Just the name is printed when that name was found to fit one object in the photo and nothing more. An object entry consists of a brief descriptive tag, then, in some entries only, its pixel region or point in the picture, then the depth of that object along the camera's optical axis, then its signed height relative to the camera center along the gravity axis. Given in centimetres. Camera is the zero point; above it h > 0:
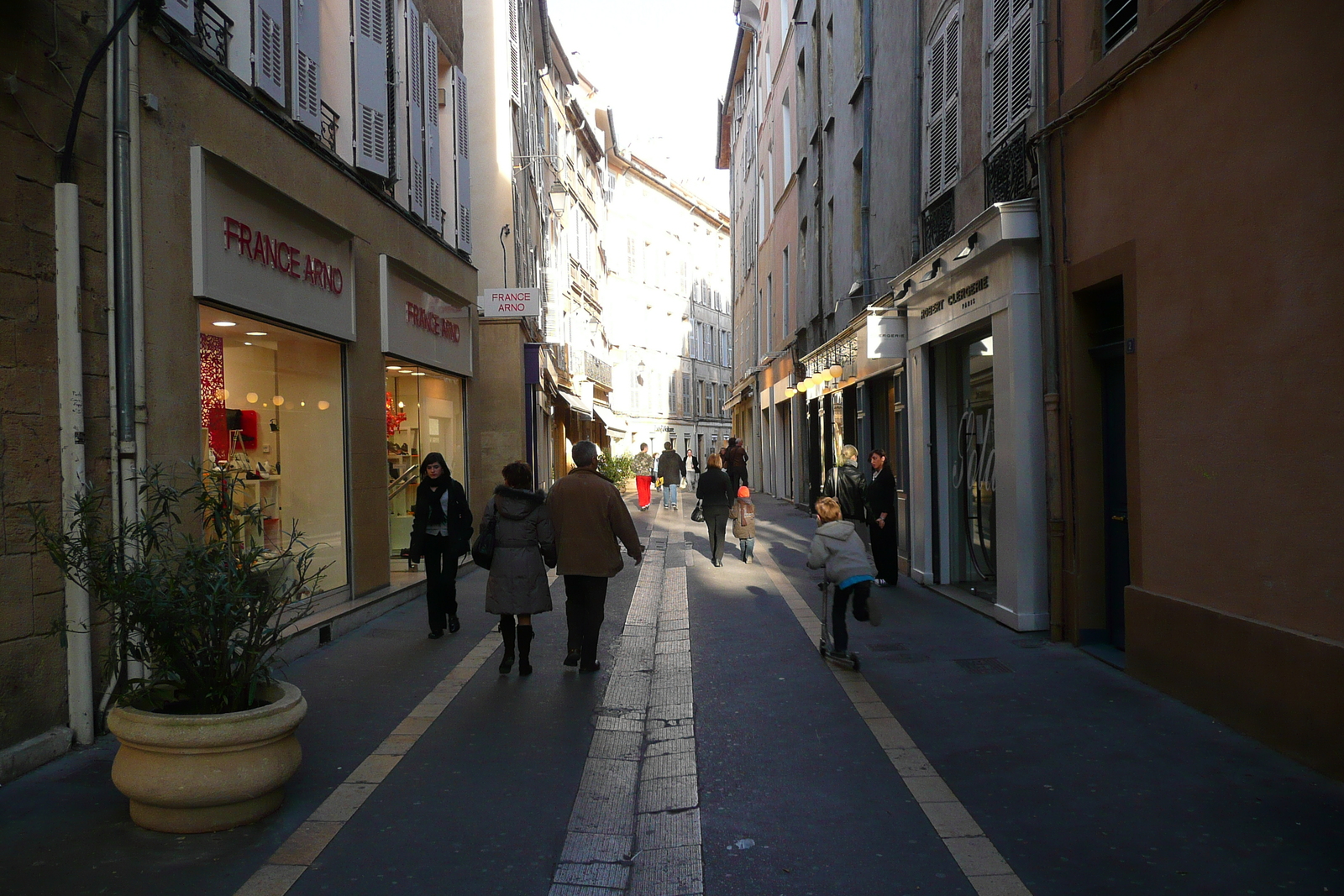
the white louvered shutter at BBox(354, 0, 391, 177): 1073 +397
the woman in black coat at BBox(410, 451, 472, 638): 912 -64
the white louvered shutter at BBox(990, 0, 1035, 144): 904 +347
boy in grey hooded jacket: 750 -80
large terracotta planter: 431 -126
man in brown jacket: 749 -61
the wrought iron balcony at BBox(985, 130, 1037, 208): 891 +249
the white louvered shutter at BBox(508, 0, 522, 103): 2039 +803
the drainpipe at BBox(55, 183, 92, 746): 565 +28
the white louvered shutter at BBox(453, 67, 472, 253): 1496 +432
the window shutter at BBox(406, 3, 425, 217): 1238 +427
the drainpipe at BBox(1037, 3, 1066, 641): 825 +51
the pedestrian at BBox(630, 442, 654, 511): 2841 -47
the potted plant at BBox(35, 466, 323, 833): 434 -88
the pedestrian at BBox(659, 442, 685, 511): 2489 -27
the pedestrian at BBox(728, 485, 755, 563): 1413 -94
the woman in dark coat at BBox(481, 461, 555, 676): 743 -72
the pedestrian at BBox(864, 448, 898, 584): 1130 -68
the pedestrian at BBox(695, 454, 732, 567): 1396 -63
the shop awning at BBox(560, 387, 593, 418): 2845 +164
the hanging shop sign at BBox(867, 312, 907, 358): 1245 +138
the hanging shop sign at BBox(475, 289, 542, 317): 1625 +248
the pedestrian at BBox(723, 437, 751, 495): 2141 -16
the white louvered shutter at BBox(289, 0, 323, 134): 905 +356
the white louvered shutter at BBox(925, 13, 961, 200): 1117 +377
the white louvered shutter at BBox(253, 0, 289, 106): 826 +339
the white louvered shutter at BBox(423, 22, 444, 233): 1328 +415
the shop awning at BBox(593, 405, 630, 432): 3856 +160
